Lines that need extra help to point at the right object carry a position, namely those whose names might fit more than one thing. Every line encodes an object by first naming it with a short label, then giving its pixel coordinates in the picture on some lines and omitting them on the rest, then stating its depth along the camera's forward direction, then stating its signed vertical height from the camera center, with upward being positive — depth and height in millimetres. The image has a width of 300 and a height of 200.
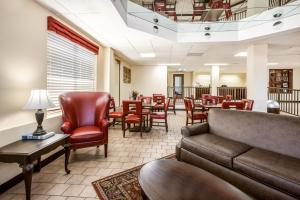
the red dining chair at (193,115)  3475 -462
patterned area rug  1418 -1060
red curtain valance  2237 +1266
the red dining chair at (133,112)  3137 -352
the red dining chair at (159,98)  5398 -22
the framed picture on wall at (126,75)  6184 +1142
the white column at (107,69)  4269 +910
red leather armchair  2063 -371
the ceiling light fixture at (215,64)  7239 +1879
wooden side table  1312 -577
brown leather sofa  1177 -622
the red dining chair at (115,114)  3560 -469
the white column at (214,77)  7572 +1208
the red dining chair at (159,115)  3488 -471
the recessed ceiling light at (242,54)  4927 +1734
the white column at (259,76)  4019 +677
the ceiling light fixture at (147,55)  5094 +1697
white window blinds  2397 +655
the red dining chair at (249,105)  3336 -180
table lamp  1609 -86
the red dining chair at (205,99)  4575 -45
